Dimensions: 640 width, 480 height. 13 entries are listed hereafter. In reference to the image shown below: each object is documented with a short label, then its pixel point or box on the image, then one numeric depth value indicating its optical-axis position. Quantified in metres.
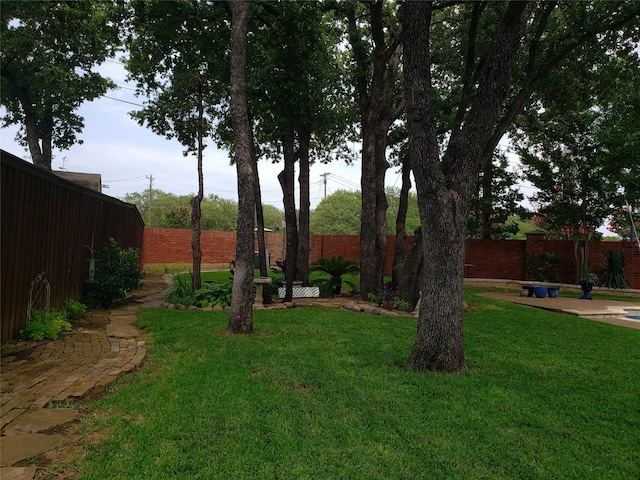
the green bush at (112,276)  7.21
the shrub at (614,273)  13.62
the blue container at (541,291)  11.84
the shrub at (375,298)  8.94
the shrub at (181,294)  8.05
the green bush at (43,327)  4.66
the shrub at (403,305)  8.23
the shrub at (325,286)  10.50
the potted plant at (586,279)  11.99
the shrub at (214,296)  7.92
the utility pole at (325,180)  58.00
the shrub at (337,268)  10.80
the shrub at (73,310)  5.97
